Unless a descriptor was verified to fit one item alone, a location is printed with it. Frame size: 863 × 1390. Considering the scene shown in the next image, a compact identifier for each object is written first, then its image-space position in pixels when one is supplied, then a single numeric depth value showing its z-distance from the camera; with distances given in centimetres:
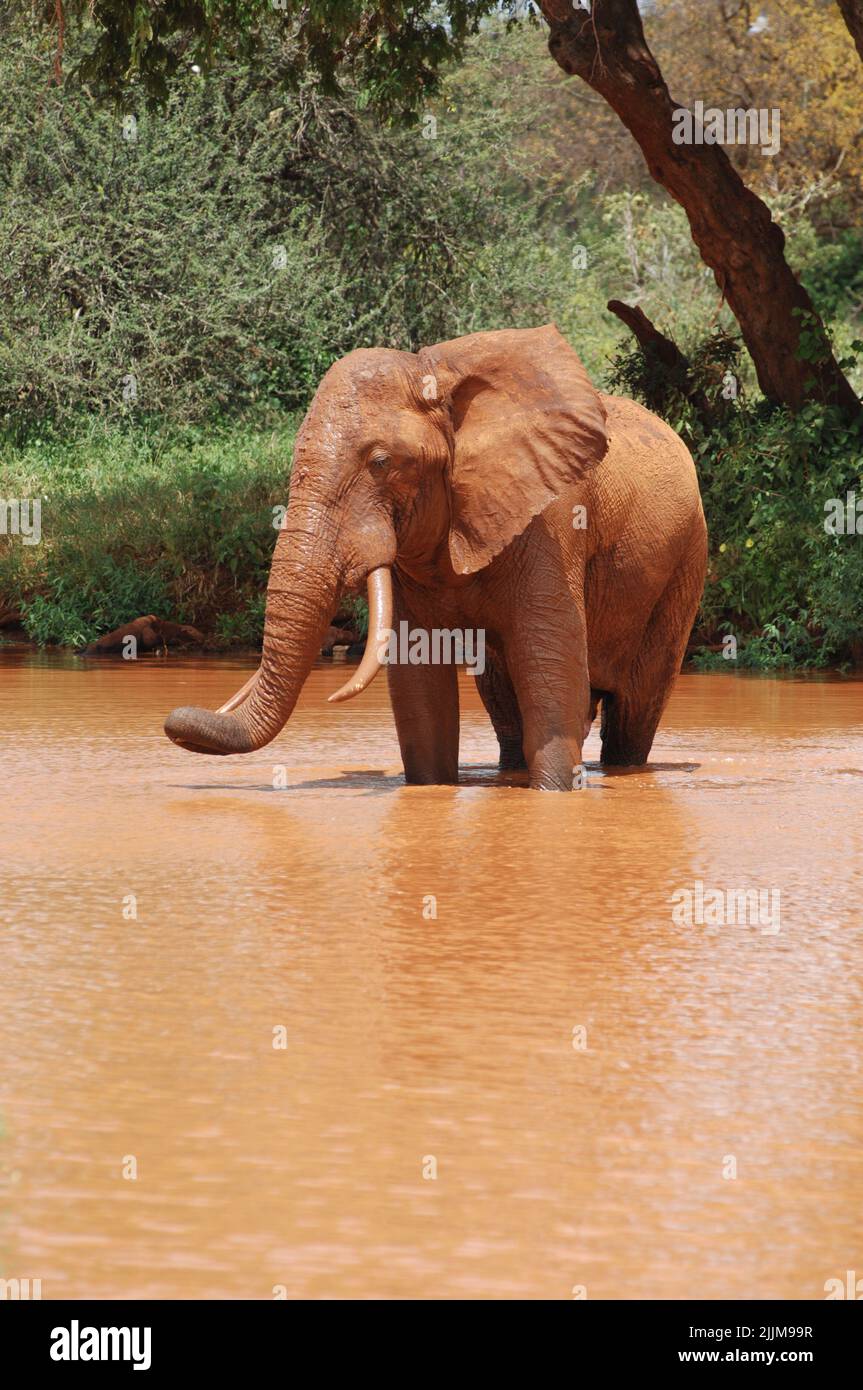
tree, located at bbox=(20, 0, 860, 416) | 3338
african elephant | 1654
